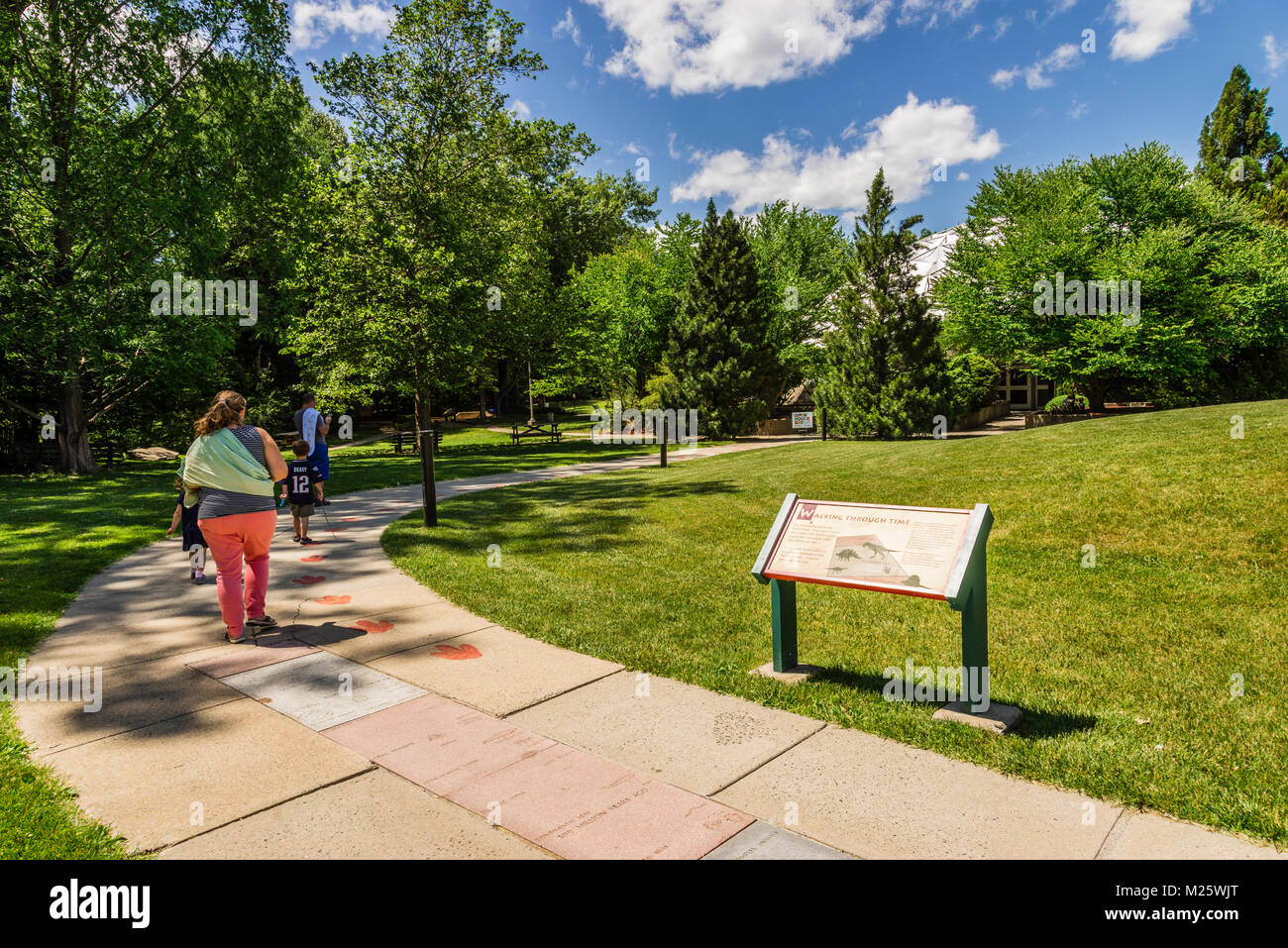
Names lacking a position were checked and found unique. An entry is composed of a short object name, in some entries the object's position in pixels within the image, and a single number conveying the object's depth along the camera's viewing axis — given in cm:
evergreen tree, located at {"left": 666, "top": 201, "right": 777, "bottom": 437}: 3328
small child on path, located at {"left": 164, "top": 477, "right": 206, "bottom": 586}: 814
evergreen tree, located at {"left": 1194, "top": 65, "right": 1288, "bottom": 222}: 4747
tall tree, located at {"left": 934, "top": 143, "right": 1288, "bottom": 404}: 2806
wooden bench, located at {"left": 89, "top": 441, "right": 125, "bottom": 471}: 2230
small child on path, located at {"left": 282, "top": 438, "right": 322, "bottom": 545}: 990
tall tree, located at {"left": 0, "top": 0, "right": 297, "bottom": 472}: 1889
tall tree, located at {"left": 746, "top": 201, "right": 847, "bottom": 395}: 3653
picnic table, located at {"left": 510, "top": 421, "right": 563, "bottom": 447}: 3117
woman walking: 577
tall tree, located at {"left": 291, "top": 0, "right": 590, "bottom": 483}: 2488
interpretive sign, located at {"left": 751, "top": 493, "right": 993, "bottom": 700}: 440
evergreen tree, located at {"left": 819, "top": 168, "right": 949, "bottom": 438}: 2994
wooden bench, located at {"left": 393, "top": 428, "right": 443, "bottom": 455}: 2722
